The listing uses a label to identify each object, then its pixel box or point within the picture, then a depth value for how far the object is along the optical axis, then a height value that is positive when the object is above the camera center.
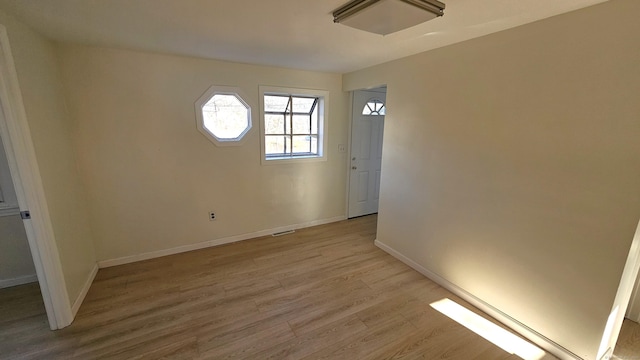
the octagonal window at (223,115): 3.04 +0.10
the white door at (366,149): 4.11 -0.39
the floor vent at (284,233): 3.78 -1.59
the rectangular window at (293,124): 3.58 +0.00
